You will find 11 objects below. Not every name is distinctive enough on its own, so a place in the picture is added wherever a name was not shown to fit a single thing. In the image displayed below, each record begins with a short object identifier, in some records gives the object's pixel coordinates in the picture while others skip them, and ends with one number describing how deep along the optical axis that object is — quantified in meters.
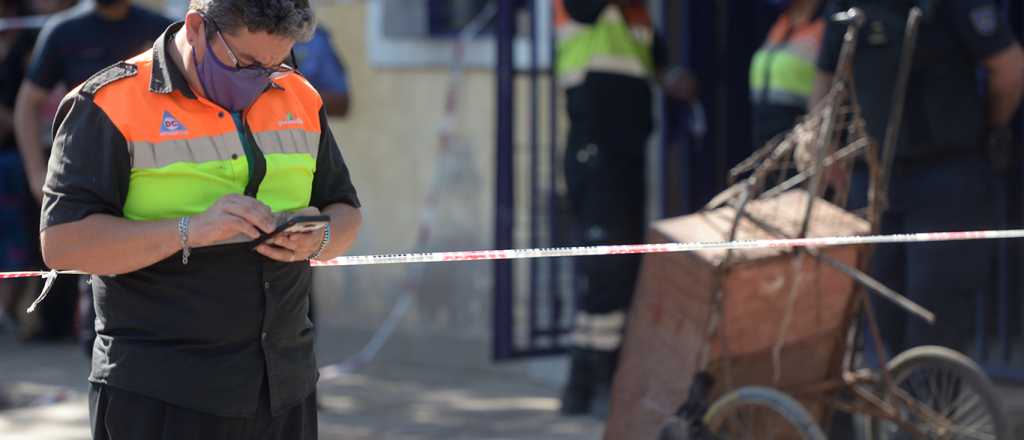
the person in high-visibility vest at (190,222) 6.30
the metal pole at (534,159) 14.37
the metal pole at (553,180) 14.49
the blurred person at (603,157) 12.96
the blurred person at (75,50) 12.52
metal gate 14.24
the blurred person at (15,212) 18.00
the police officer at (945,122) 11.05
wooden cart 9.48
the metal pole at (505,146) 14.20
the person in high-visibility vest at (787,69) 12.70
